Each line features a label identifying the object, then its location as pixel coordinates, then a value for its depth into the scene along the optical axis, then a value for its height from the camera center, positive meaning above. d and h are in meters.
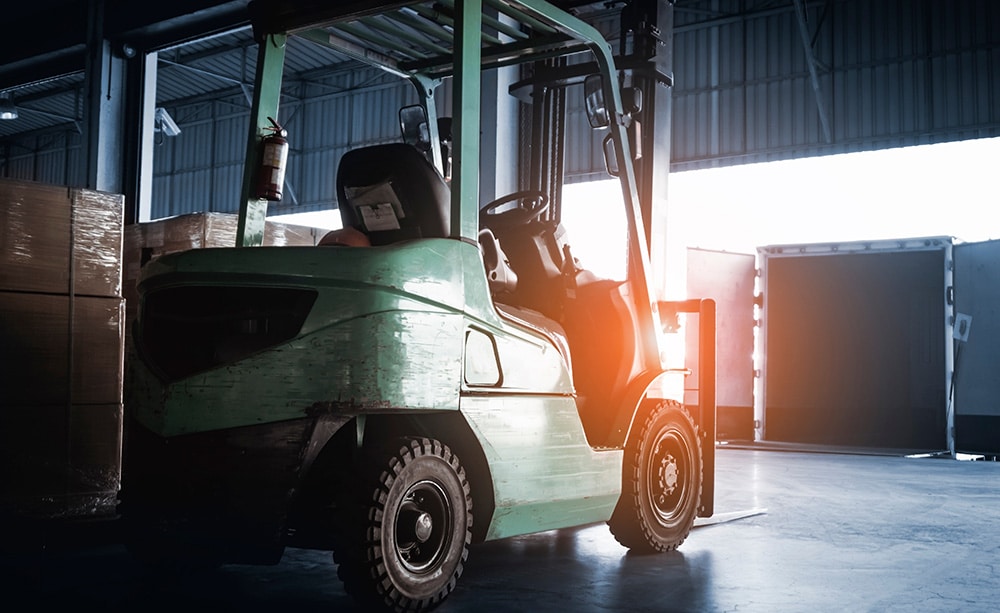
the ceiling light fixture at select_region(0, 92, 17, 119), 18.59 +4.45
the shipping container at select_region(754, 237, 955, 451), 12.55 +0.18
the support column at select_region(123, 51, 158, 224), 10.20 +2.22
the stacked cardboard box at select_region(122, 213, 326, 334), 5.76 +0.68
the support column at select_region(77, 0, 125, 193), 10.01 +2.39
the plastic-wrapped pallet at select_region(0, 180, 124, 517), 4.12 +0.00
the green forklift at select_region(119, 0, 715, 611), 3.08 -0.09
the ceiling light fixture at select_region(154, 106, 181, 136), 18.44 +4.31
